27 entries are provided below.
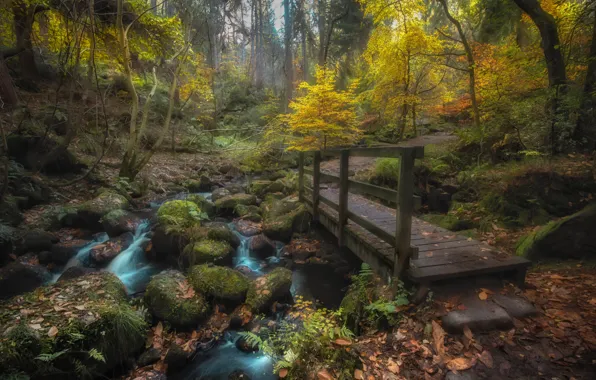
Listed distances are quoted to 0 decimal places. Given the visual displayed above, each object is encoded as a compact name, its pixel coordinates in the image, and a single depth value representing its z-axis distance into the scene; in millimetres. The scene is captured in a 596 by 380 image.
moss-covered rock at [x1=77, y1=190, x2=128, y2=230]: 7707
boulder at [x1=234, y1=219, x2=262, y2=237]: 8312
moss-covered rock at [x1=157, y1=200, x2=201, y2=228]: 7246
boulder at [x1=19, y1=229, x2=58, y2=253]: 6273
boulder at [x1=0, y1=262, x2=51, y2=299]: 5148
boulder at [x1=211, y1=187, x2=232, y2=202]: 10648
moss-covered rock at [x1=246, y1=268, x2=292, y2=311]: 5176
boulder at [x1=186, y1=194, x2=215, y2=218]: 9037
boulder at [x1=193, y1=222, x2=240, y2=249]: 7059
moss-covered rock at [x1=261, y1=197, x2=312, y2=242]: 8117
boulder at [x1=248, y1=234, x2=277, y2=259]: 7477
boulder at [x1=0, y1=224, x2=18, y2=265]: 5684
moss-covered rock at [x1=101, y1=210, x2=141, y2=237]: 7582
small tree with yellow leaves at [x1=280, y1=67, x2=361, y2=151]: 10836
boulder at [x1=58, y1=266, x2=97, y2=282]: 5265
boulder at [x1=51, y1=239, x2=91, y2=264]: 6301
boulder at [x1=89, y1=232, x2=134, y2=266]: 6547
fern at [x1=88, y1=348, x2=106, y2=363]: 3378
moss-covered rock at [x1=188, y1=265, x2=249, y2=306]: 5195
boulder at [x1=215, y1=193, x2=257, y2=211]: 9562
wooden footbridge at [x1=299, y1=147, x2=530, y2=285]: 3557
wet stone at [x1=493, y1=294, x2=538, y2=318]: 3105
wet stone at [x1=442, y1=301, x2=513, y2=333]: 2967
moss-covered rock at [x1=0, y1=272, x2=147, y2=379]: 3150
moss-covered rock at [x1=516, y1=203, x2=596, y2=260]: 4090
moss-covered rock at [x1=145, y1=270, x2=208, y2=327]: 4680
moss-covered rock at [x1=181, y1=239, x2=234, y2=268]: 6285
